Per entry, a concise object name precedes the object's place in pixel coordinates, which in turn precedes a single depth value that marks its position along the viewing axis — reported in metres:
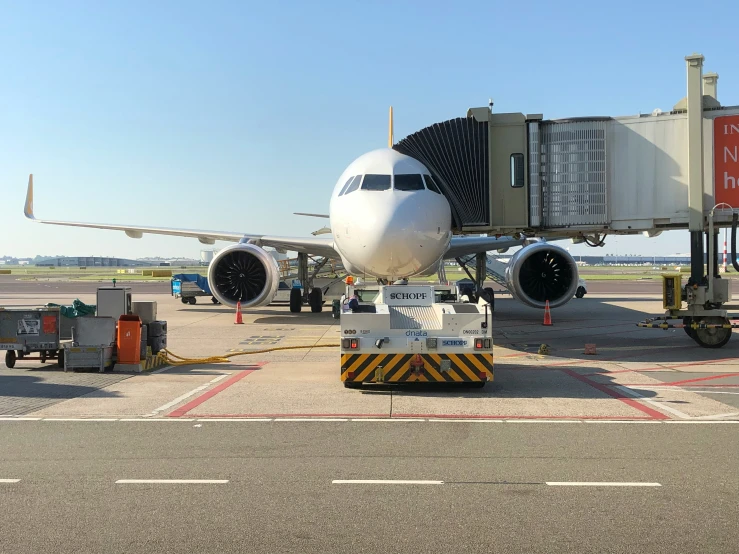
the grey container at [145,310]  13.41
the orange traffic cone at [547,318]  21.38
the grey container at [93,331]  12.09
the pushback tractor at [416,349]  10.00
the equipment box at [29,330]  12.38
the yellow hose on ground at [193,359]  13.30
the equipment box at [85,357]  11.94
